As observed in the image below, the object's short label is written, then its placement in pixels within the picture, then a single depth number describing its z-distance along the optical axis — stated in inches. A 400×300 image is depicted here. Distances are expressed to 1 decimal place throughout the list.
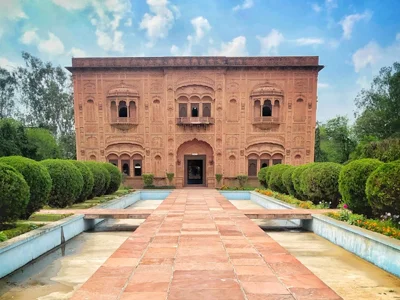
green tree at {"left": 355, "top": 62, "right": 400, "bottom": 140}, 1008.2
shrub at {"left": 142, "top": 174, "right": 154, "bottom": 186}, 829.8
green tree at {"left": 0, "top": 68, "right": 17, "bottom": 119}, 1139.9
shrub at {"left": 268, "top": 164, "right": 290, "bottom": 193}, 580.7
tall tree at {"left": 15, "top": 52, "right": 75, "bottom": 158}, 1158.3
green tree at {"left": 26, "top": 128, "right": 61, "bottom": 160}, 1000.1
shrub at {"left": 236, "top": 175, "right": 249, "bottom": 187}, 833.5
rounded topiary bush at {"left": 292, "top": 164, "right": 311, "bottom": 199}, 465.1
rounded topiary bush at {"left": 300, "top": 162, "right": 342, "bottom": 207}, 404.2
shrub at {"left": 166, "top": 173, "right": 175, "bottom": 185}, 837.8
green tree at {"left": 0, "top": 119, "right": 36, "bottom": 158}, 822.9
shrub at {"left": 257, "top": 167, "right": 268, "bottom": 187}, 710.5
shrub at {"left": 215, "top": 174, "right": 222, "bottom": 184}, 839.1
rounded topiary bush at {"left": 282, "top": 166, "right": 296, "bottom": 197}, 515.2
